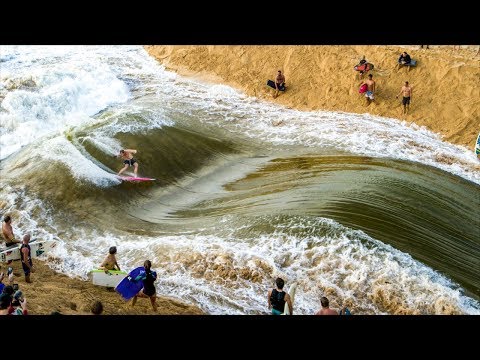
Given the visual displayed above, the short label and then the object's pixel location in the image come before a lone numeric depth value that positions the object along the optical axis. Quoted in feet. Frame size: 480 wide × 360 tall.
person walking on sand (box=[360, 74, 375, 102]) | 57.21
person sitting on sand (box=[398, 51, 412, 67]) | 57.62
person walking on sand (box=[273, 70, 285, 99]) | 62.64
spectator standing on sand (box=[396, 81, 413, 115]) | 54.60
